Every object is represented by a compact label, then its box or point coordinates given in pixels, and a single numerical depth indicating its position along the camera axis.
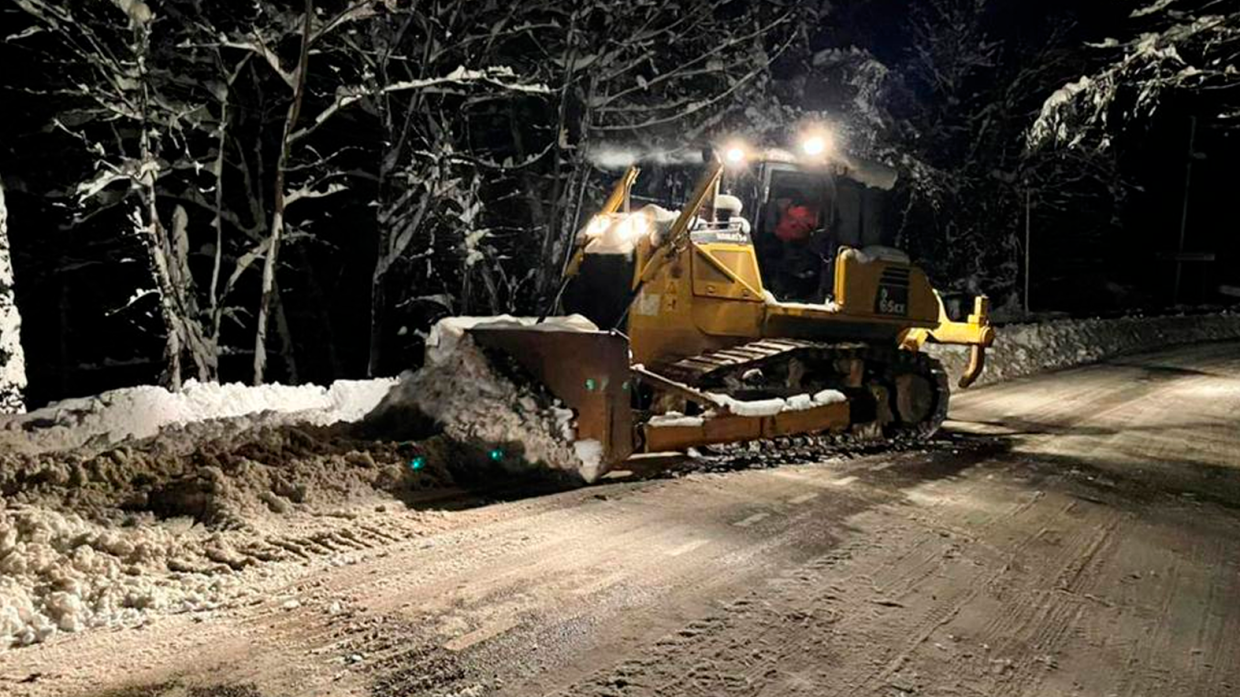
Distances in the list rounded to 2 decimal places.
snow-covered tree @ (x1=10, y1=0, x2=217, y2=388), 11.02
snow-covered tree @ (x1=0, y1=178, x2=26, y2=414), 8.41
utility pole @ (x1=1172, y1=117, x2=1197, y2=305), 33.41
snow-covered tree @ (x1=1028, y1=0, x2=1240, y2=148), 10.01
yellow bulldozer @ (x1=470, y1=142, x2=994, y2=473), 6.68
